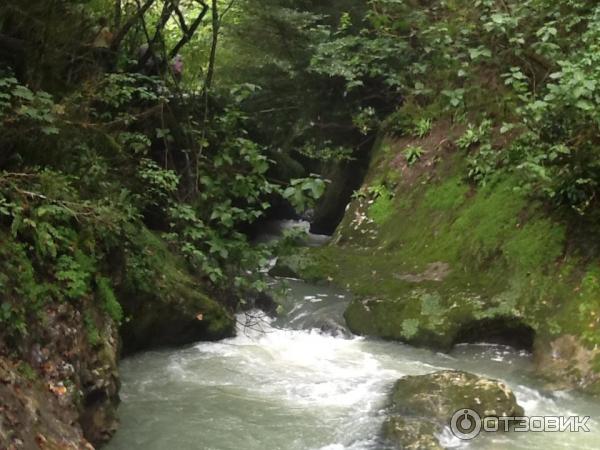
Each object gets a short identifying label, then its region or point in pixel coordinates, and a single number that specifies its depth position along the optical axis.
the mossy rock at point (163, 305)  6.12
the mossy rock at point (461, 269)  6.53
